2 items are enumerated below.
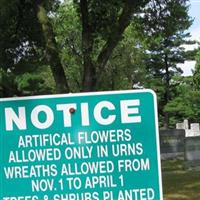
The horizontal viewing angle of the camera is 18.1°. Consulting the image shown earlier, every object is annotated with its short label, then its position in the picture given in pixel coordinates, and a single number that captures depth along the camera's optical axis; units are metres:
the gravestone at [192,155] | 20.25
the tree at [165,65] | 62.81
